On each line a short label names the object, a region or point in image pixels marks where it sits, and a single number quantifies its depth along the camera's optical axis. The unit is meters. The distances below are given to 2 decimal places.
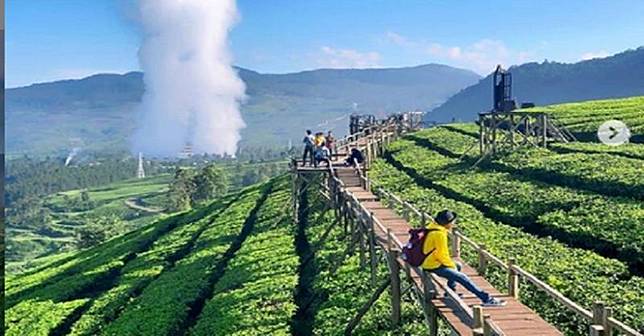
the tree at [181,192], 99.81
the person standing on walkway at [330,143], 44.08
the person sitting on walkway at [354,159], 37.03
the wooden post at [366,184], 33.94
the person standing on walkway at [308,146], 37.31
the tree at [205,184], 105.12
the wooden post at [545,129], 46.03
